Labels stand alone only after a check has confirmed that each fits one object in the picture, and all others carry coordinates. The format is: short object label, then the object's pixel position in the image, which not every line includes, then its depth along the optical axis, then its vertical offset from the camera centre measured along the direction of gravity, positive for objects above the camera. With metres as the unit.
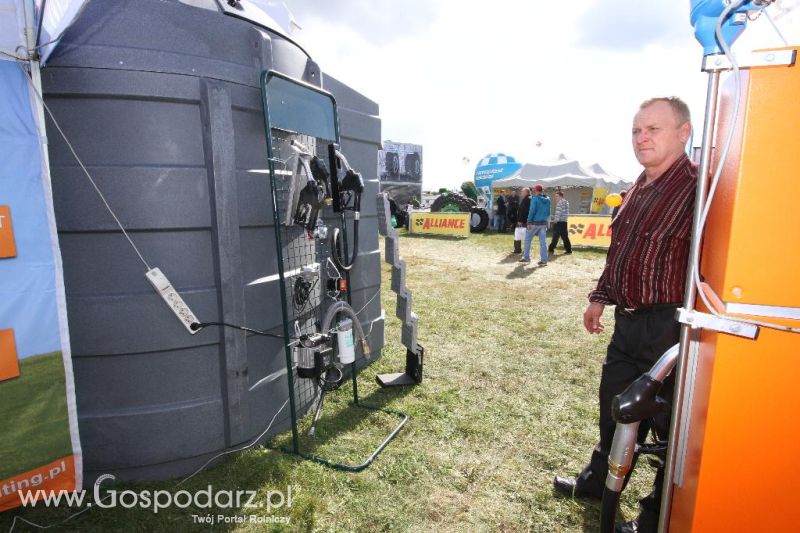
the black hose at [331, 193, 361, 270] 3.72 -0.41
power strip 2.77 -0.62
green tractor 20.02 -0.37
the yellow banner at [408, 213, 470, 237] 17.38 -0.98
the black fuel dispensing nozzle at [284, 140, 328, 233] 3.17 +0.03
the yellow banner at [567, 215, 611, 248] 13.71 -0.96
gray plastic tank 2.61 -0.12
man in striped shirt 2.17 -0.28
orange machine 1.24 -0.43
